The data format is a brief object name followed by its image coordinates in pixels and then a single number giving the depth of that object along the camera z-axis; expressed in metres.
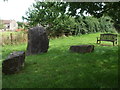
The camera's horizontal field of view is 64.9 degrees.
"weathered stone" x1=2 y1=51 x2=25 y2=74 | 2.95
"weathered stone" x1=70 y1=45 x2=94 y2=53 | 5.00
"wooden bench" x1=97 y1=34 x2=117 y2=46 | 7.33
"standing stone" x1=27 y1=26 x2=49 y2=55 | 5.23
